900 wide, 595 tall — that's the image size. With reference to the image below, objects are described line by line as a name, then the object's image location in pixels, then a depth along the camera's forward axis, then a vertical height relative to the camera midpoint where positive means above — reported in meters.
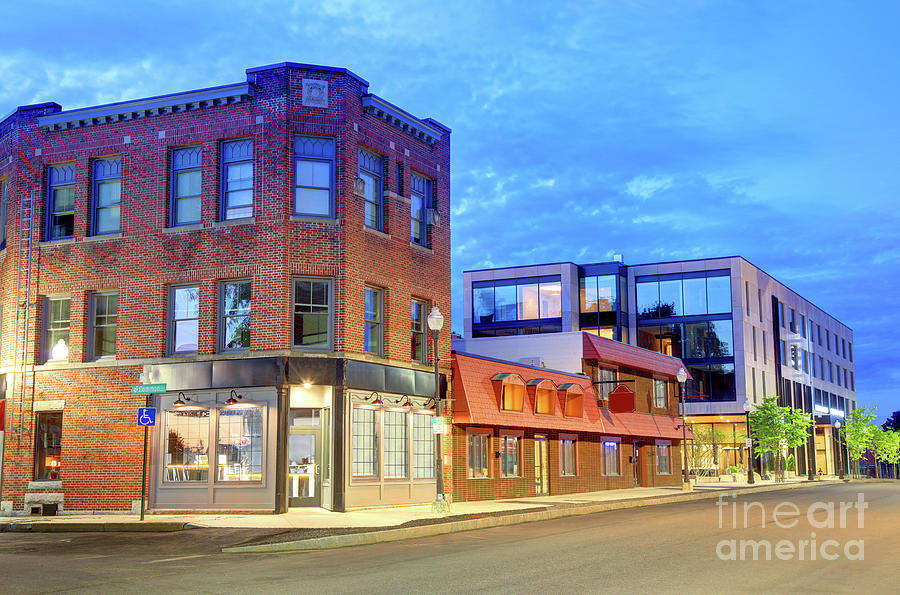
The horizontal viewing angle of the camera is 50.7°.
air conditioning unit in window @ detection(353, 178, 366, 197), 27.92 +6.84
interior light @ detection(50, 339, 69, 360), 28.72 +2.14
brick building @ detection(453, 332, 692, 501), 33.28 +0.05
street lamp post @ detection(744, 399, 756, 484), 58.57 -2.68
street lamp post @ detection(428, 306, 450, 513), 25.77 -0.70
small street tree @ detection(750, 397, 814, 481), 71.50 -0.75
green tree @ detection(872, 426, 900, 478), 101.50 -2.82
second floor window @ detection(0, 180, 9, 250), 31.19 +7.11
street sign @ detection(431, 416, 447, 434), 25.97 -0.16
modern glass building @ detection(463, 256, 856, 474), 78.81 +8.87
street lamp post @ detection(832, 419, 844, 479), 97.09 -4.34
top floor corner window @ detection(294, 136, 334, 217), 27.48 +7.09
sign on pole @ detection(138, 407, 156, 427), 23.30 +0.12
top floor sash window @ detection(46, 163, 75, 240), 29.42 +6.82
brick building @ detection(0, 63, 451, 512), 26.61 +3.51
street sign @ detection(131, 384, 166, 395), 25.00 +0.87
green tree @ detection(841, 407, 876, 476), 98.00 -1.49
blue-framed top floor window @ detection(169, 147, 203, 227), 28.14 +6.98
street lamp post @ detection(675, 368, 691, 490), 45.69 +1.90
